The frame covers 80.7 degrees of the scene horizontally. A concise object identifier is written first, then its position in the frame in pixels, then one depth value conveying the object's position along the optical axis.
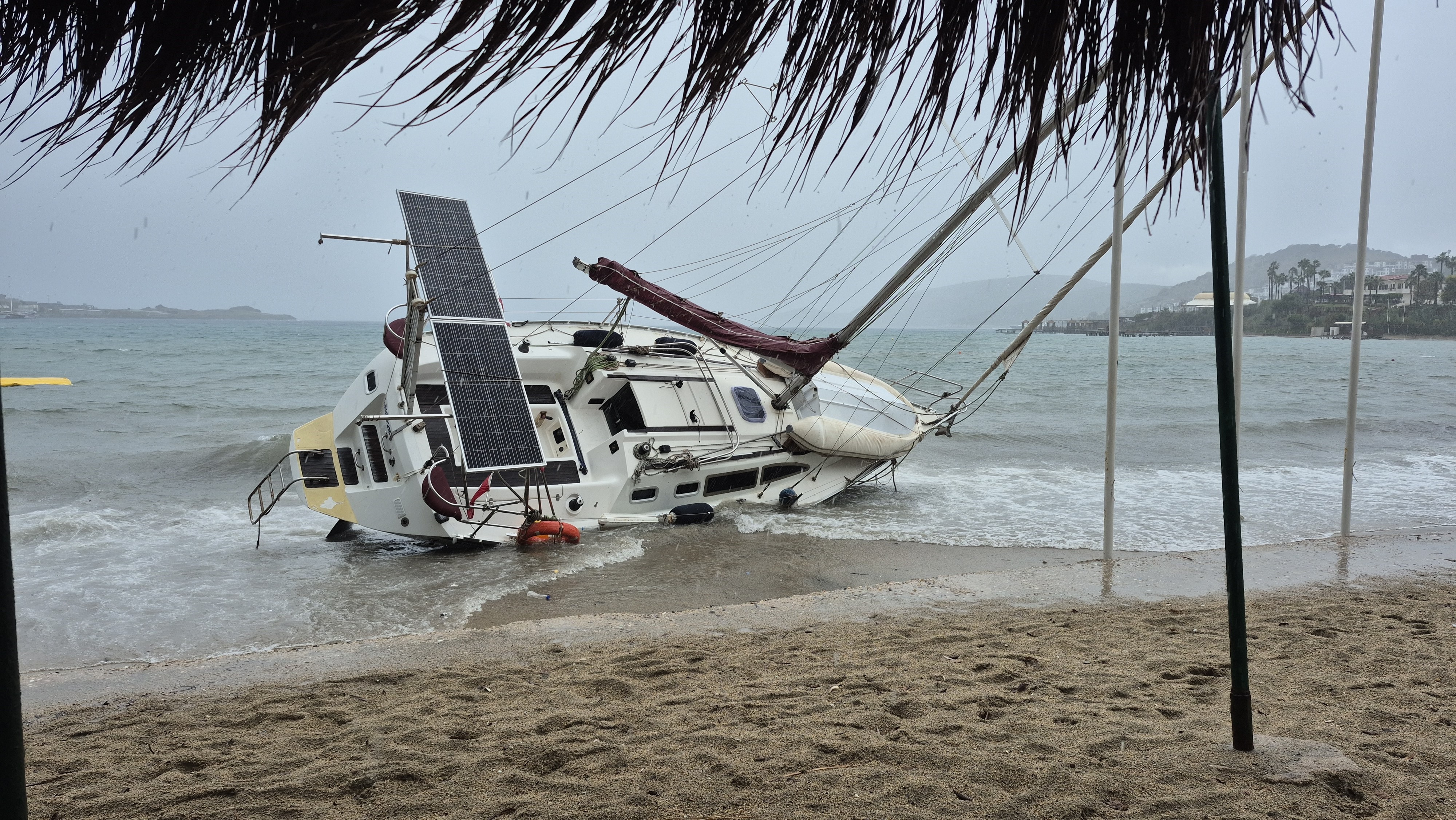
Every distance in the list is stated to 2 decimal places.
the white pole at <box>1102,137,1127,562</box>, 7.64
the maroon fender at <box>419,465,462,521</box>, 10.82
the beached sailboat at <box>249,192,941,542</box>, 11.16
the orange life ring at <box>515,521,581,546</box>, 11.45
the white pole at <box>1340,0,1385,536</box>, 8.58
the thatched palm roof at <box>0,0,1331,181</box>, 2.48
